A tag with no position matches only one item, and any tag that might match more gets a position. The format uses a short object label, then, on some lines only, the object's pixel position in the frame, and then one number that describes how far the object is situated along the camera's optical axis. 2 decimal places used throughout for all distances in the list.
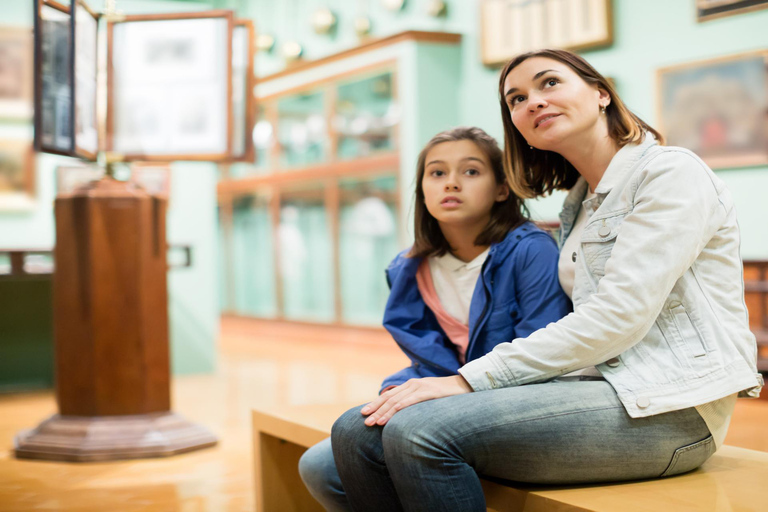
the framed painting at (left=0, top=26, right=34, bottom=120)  5.35
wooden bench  1.31
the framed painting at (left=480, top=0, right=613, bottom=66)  6.05
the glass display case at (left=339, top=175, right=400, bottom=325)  7.64
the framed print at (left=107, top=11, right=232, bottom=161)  3.46
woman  1.35
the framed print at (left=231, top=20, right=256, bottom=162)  3.52
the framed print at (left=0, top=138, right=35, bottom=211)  5.25
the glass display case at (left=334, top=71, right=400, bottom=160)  7.45
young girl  1.71
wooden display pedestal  3.27
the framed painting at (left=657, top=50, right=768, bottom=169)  5.21
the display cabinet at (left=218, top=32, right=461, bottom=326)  7.13
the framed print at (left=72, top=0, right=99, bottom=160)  3.13
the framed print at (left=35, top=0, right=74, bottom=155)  2.98
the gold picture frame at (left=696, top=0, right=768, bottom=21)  5.14
